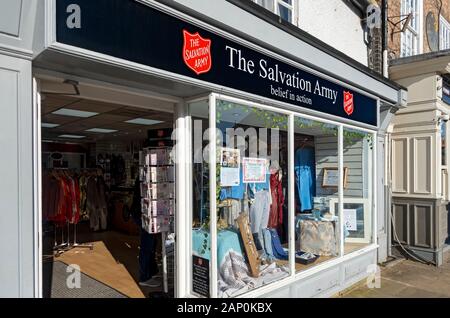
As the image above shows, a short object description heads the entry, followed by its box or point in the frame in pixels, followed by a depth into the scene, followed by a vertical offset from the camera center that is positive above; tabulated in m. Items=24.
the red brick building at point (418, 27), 8.12 +3.54
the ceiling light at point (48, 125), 7.46 +0.80
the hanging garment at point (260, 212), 4.56 -0.71
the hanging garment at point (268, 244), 4.64 -1.13
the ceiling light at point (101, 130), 8.20 +0.74
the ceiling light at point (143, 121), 6.51 +0.75
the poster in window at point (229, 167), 3.86 -0.09
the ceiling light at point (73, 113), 5.57 +0.81
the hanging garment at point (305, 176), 5.66 -0.30
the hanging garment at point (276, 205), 4.82 -0.64
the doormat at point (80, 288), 4.57 -1.76
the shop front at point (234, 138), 2.65 +0.28
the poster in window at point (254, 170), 4.44 -0.14
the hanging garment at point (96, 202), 8.48 -1.01
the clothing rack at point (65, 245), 6.94 -1.76
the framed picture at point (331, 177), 5.75 -0.32
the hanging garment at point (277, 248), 4.59 -1.20
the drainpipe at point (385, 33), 7.28 +2.60
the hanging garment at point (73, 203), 7.04 -0.86
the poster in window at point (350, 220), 5.95 -1.06
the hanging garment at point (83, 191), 8.39 -0.72
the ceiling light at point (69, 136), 10.02 +0.73
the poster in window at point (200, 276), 3.55 -1.20
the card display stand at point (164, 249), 4.32 -1.13
